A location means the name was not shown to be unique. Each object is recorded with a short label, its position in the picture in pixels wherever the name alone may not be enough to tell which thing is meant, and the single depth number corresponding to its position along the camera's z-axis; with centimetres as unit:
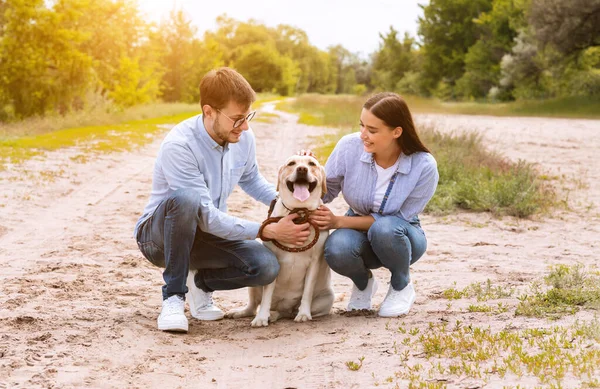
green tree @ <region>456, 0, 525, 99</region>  5088
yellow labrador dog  488
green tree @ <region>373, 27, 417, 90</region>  7050
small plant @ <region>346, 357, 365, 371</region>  390
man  474
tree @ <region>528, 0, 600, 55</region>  3098
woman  499
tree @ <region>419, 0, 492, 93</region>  5891
